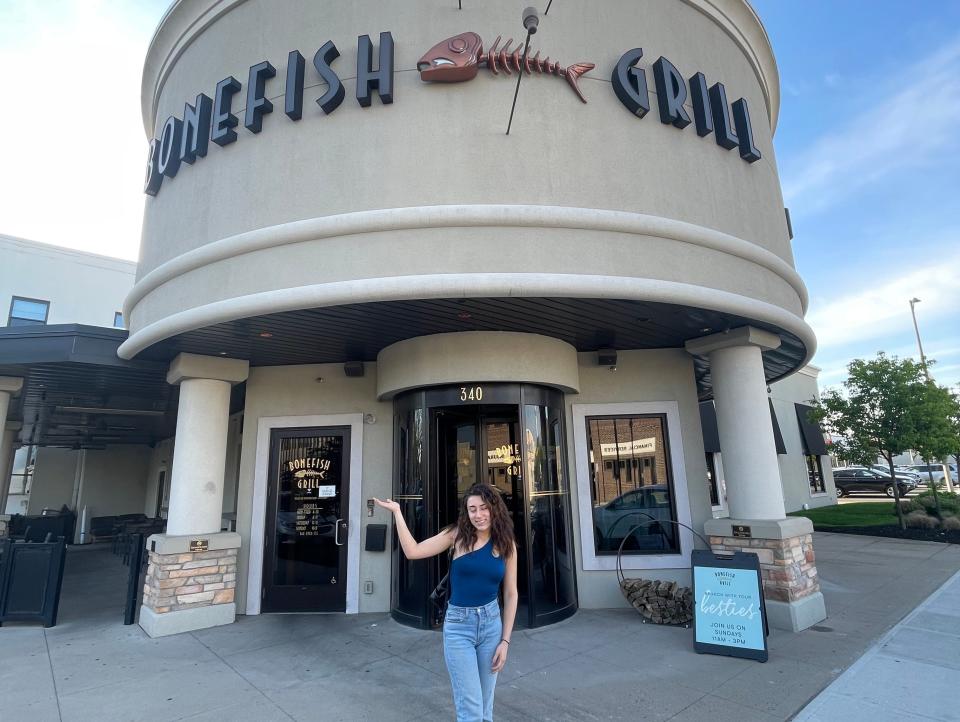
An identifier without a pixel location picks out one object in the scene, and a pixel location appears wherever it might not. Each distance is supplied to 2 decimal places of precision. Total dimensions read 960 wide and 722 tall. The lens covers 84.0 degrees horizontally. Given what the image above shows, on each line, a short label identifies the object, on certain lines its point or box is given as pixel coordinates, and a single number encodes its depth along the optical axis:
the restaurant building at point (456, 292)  5.62
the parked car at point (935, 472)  34.30
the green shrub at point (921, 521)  13.88
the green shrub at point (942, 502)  15.26
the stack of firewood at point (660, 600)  6.48
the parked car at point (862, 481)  27.94
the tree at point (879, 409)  13.73
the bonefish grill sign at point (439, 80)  5.85
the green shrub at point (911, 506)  15.53
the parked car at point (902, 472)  29.29
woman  2.98
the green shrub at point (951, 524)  13.29
